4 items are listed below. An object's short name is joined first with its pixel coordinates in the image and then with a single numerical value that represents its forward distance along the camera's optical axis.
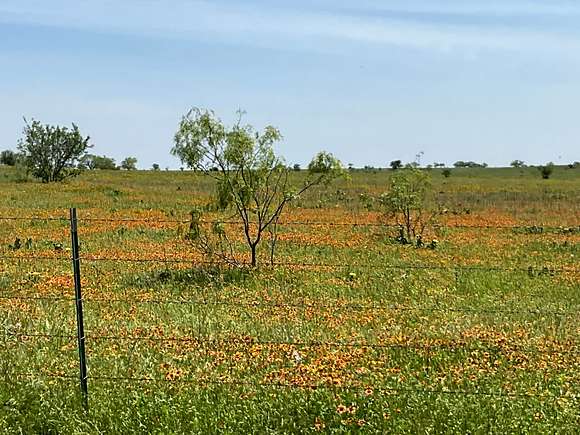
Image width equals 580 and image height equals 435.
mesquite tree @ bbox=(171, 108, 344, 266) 15.46
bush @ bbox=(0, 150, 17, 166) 78.89
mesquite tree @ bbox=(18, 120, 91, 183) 51.59
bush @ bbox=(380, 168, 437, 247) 22.22
